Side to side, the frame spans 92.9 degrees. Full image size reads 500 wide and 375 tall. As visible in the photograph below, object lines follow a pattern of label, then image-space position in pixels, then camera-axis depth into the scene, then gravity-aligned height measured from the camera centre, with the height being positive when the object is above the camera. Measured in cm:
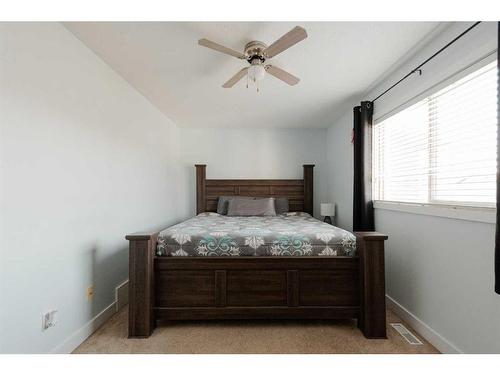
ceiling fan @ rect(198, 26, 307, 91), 151 +96
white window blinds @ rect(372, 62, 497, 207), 140 +33
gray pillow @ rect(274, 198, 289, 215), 387 -24
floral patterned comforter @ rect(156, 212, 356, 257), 191 -43
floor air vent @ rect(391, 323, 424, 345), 171 -109
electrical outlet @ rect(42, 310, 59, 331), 145 -81
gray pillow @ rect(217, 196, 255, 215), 382 -23
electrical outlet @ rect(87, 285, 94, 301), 185 -81
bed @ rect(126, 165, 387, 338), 177 -68
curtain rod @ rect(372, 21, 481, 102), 143 +97
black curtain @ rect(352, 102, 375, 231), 254 +20
